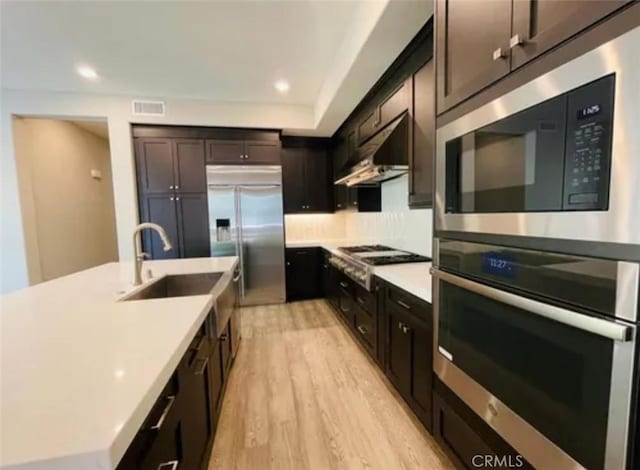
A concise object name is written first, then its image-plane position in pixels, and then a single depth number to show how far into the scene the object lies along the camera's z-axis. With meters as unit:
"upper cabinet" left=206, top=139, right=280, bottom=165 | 4.21
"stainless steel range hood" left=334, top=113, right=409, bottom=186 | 2.33
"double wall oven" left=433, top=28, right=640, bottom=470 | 0.68
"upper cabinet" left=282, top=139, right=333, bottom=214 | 4.75
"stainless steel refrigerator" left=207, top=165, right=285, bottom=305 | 4.21
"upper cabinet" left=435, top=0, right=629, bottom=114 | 0.77
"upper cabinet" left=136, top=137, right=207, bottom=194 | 4.03
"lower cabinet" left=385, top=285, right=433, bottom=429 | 1.62
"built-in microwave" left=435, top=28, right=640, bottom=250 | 0.66
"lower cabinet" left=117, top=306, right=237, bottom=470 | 0.77
